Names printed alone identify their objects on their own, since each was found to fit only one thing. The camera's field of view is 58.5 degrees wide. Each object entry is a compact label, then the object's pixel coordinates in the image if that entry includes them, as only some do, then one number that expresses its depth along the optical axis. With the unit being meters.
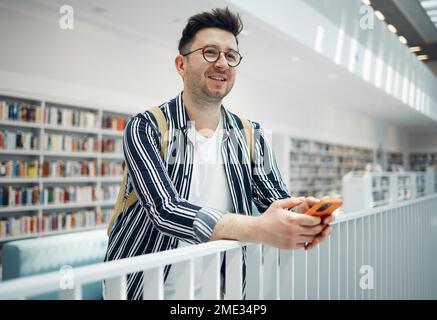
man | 1.12
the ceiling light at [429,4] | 8.57
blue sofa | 2.36
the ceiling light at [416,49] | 13.17
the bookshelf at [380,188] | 8.76
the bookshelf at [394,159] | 15.98
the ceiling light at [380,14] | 9.38
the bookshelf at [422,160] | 17.34
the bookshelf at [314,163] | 9.49
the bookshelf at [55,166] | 4.73
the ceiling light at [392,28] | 10.67
